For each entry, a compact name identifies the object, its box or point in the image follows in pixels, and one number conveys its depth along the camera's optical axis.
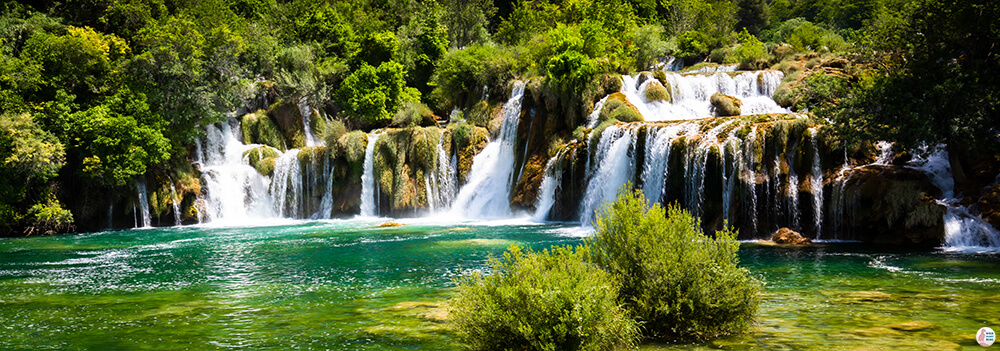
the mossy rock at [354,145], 37.41
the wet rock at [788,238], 19.64
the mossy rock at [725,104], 31.45
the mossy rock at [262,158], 39.22
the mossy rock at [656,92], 33.78
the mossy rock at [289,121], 43.91
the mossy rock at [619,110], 29.92
